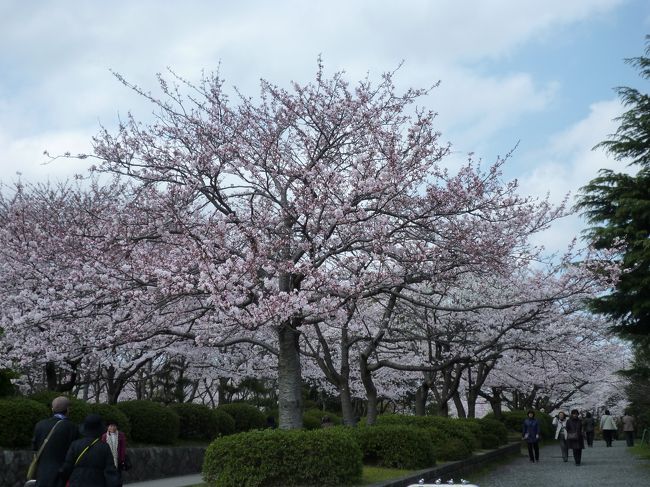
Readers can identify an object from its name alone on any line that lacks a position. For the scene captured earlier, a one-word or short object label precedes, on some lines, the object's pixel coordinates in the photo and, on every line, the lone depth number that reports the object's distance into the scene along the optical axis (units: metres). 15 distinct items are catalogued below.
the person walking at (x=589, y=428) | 31.62
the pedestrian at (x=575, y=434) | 19.88
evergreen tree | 18.05
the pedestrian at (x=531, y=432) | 21.77
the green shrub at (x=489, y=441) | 24.77
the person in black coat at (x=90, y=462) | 6.58
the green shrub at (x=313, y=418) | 28.67
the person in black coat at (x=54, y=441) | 7.16
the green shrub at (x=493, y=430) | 24.93
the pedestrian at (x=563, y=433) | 21.39
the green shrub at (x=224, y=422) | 21.01
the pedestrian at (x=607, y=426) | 33.66
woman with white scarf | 10.95
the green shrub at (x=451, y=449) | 17.83
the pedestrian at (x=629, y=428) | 31.48
